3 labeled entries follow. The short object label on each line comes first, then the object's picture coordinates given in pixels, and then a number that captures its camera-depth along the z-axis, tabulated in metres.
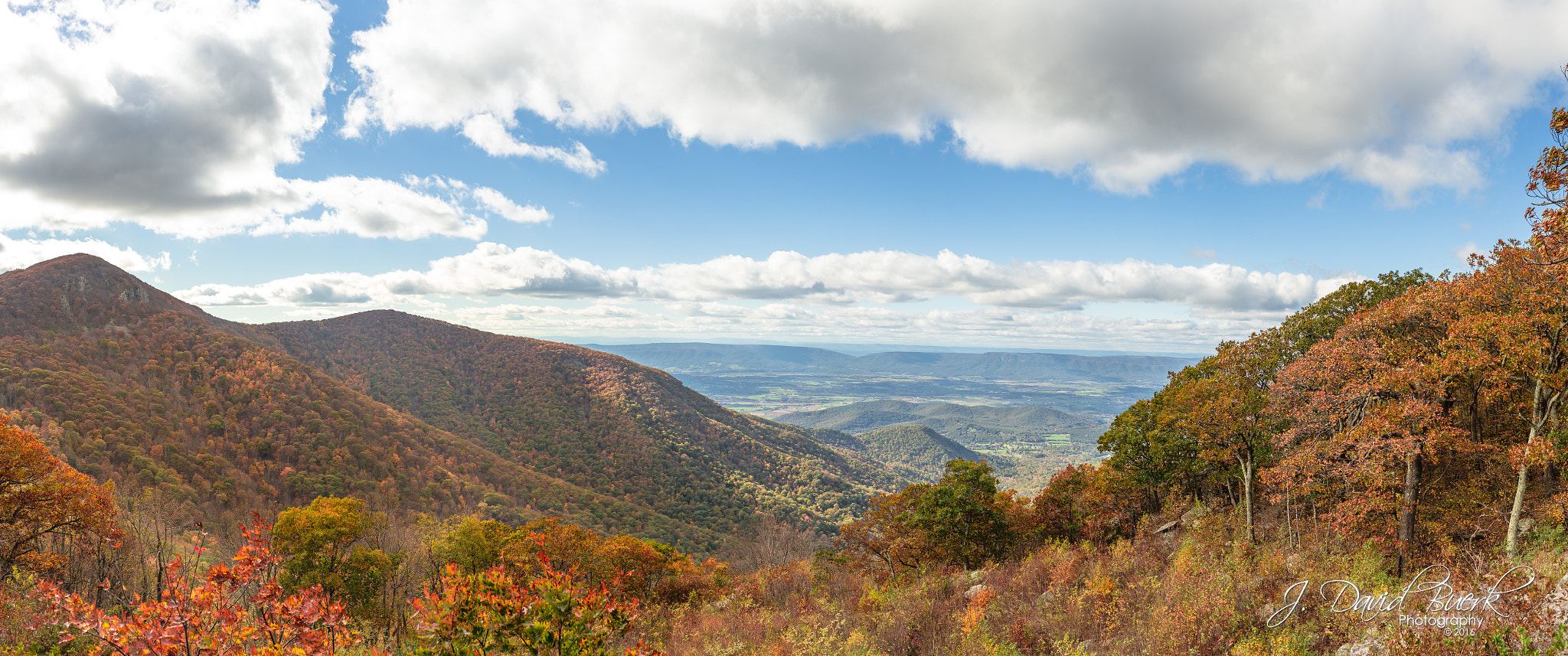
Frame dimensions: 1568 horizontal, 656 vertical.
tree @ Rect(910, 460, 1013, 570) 30.47
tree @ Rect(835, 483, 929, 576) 32.84
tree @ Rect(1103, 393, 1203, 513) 25.30
